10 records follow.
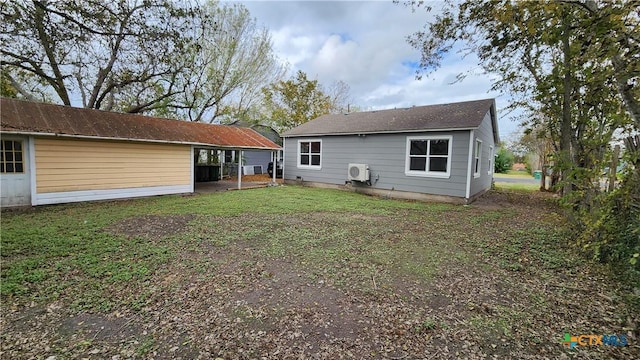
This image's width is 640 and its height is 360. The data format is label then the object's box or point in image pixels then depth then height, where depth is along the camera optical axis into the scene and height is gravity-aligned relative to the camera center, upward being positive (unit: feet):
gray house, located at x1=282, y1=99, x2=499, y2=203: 30.17 +1.59
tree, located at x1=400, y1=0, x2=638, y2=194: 12.07 +7.26
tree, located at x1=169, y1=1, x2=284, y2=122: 47.75 +17.03
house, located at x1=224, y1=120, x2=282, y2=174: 63.62 +1.13
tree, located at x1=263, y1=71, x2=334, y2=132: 71.26 +15.65
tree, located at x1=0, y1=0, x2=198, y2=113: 16.02 +8.19
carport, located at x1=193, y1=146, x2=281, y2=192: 39.04 -3.51
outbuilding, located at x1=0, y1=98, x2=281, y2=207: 23.02 +0.00
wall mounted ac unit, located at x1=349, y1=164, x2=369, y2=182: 36.19 -1.26
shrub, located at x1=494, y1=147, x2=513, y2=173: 94.35 +2.36
